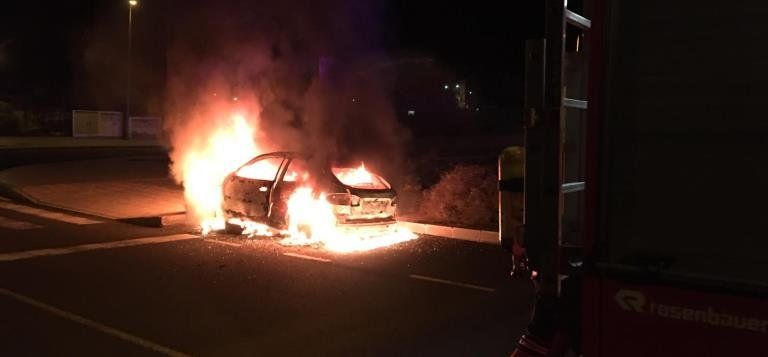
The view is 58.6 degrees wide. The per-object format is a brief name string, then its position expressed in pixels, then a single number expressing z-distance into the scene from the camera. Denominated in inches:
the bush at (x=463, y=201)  449.4
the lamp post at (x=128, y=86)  1498.5
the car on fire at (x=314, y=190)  374.3
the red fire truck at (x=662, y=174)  84.6
